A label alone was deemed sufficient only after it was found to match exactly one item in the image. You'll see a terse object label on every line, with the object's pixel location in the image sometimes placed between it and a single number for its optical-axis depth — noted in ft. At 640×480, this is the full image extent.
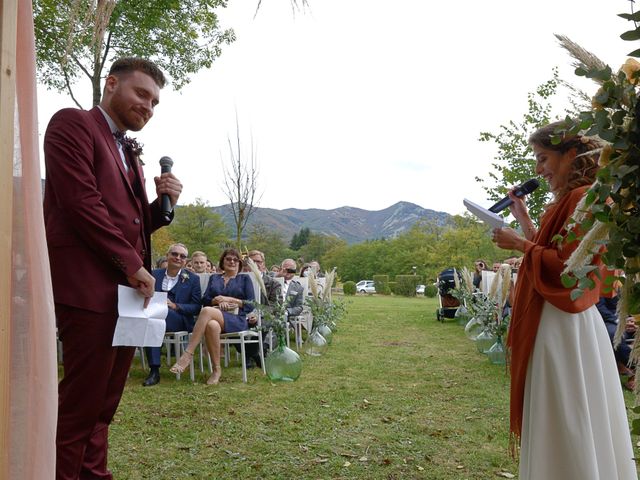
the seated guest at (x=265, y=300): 25.04
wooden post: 4.49
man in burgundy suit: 7.28
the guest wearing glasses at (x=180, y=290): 23.75
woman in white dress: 7.57
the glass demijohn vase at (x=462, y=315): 43.57
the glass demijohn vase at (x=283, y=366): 21.54
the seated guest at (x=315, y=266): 42.60
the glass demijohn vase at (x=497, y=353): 25.52
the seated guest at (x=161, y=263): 30.98
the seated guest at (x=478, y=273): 48.06
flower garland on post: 3.88
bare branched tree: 71.56
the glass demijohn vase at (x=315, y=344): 28.70
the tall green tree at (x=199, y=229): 162.20
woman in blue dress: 22.04
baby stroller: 48.34
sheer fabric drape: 4.75
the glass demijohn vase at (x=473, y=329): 33.76
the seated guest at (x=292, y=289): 28.76
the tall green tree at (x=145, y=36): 32.17
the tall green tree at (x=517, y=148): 59.24
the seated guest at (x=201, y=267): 25.59
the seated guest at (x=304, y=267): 45.28
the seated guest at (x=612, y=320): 19.00
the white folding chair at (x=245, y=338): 22.28
